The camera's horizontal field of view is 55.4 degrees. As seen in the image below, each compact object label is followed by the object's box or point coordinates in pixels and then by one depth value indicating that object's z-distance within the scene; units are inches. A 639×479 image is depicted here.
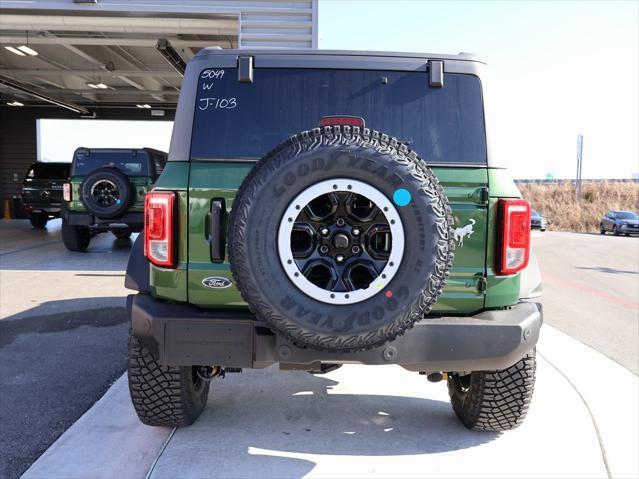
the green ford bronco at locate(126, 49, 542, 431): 99.1
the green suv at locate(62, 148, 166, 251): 414.0
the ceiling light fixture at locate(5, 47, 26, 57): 567.8
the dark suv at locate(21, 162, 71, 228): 683.4
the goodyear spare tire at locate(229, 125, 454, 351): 98.7
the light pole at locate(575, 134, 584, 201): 1627.8
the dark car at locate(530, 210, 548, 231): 1020.4
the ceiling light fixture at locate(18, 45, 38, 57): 561.3
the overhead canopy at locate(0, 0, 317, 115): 380.2
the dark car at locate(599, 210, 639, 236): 1135.6
